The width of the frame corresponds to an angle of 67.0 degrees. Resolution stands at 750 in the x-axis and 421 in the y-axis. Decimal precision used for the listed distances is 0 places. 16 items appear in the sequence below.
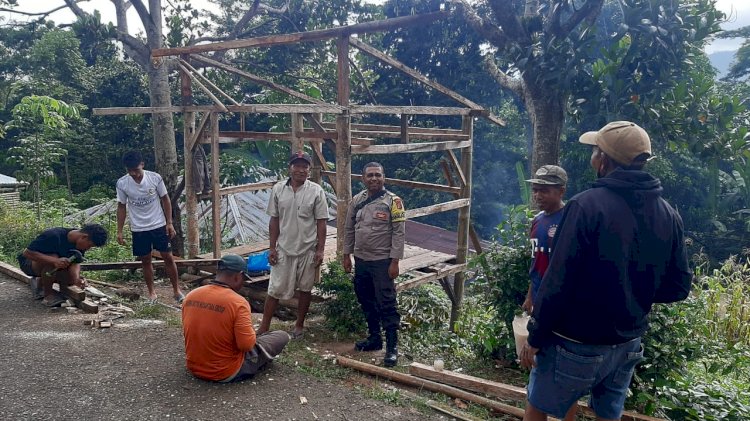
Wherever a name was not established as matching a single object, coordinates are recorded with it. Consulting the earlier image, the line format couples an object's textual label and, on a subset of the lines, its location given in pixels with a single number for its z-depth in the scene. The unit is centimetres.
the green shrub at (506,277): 493
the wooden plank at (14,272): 725
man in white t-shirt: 638
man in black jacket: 246
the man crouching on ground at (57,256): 599
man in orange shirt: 412
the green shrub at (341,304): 600
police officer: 516
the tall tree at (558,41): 670
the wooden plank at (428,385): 407
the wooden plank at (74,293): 622
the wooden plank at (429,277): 730
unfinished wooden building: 611
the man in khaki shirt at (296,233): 543
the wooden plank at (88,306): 603
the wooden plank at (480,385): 390
